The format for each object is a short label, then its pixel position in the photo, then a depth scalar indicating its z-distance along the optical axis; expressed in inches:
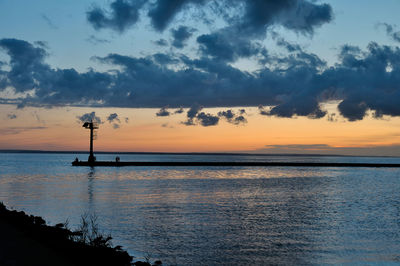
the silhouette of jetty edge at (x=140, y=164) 4003.4
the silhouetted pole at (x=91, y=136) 3988.7
